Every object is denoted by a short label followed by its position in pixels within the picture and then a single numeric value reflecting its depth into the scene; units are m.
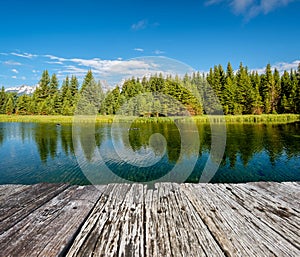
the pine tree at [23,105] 55.41
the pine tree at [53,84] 59.69
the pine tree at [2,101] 60.62
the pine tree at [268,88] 50.28
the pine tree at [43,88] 57.62
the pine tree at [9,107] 58.75
